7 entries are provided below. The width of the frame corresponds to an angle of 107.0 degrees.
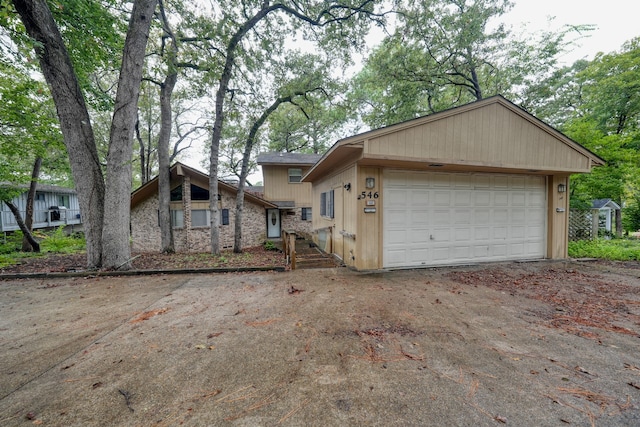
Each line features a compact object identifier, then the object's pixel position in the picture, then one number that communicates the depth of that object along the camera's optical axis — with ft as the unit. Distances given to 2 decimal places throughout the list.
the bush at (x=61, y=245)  33.19
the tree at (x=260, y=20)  25.44
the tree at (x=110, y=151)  18.10
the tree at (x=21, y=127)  24.53
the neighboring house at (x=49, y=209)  45.37
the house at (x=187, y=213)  39.04
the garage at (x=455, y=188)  18.06
